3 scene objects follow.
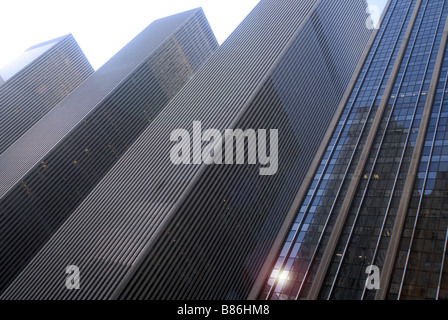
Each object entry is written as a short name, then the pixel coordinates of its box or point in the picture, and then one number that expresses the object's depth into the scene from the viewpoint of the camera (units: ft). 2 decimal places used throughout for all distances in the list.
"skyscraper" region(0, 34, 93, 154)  623.36
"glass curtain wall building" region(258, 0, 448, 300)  192.75
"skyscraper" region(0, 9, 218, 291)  413.80
